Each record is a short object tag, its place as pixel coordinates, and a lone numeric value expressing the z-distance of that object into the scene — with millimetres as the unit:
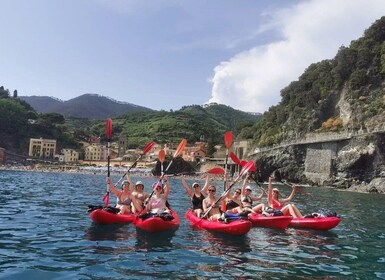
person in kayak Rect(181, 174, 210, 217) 14920
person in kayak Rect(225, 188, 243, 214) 15148
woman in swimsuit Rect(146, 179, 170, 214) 13643
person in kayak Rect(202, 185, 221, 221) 13859
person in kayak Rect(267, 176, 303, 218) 15996
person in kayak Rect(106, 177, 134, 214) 14844
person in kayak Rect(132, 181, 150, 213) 14734
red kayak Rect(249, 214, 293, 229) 14398
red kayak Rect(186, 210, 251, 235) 12125
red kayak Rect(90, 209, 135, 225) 13734
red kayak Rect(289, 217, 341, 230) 14703
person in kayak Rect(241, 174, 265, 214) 16203
